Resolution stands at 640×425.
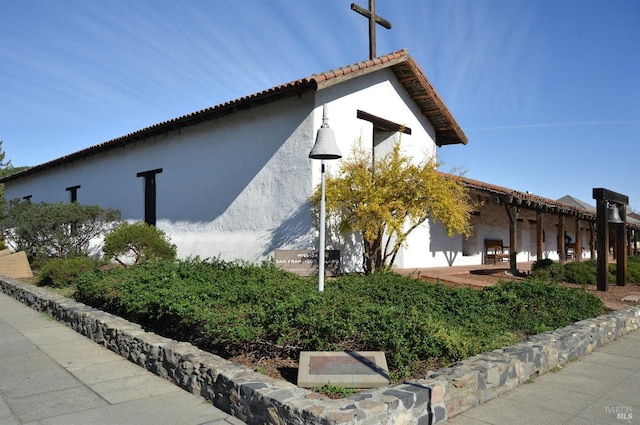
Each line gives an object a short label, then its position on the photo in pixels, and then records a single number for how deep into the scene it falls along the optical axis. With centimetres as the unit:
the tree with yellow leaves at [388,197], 1019
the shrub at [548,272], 1237
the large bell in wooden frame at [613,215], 1199
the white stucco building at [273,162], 1127
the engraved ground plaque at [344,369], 414
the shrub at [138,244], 1141
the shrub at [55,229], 1277
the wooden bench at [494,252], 1784
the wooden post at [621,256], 1242
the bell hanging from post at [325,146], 690
